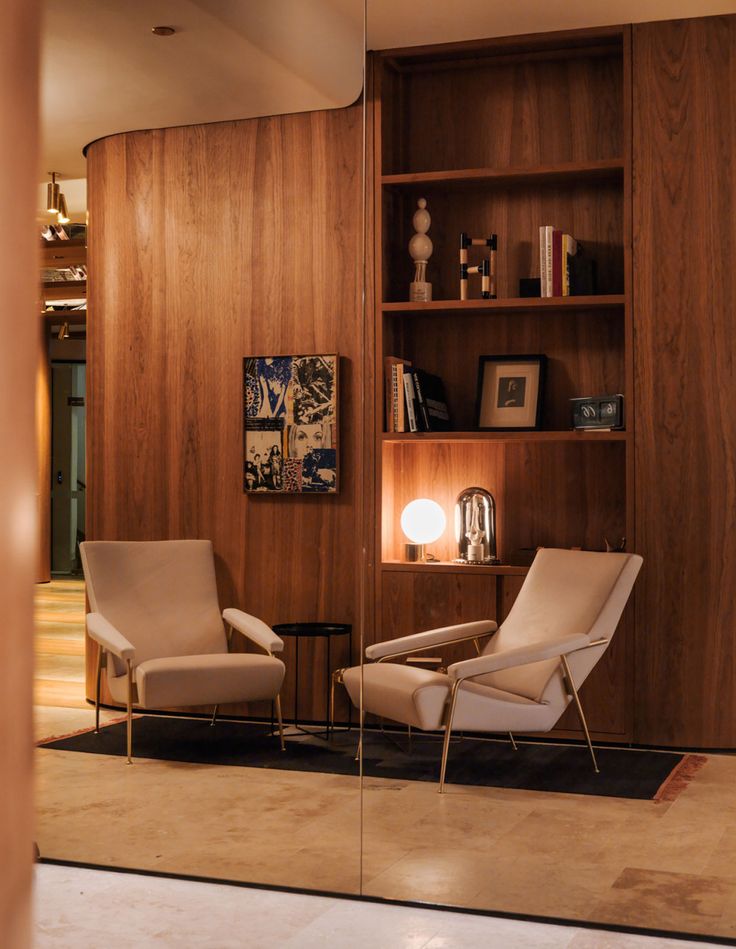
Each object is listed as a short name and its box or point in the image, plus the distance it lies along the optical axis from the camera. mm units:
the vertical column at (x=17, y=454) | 923
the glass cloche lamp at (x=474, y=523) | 2783
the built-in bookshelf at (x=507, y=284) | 2857
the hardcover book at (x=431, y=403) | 2896
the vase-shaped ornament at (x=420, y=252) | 2951
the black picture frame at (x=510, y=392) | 3117
